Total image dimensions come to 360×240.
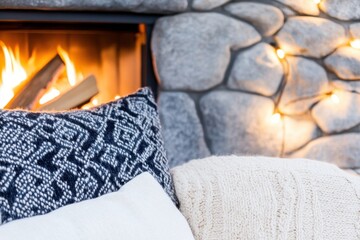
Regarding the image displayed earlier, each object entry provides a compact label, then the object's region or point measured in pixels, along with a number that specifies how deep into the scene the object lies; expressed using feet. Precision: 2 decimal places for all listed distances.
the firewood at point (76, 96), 8.21
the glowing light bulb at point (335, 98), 9.13
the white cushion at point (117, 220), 4.86
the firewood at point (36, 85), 8.24
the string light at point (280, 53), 8.97
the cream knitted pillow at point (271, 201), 5.85
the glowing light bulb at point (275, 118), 9.03
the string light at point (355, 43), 9.09
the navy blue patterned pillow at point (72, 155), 5.39
